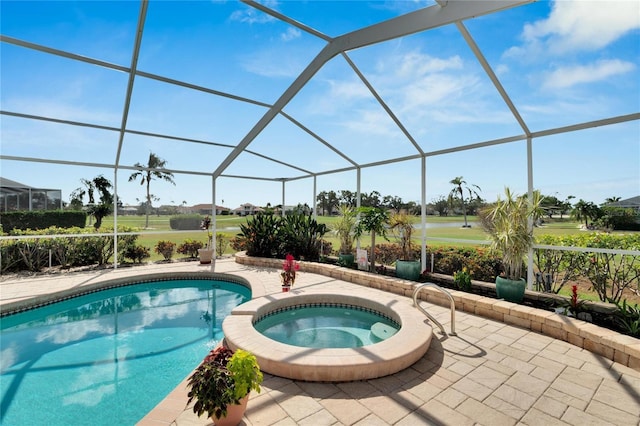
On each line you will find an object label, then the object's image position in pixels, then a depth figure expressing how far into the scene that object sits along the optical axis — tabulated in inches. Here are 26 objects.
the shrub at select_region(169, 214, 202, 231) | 456.5
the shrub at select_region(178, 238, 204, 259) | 484.4
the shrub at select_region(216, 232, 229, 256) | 524.4
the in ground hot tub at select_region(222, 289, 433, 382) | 139.9
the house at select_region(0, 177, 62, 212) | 458.0
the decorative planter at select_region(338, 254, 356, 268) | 369.7
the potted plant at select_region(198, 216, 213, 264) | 440.8
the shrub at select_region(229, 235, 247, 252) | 523.2
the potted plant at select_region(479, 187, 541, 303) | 227.5
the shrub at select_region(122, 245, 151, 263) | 437.7
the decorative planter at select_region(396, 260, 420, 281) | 298.5
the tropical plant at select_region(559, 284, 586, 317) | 195.3
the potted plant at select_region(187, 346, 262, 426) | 95.3
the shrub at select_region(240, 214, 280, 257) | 447.2
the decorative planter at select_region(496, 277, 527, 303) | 224.5
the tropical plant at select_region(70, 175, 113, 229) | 551.3
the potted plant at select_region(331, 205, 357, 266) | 386.0
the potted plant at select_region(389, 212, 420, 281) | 300.4
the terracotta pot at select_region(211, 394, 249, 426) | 102.3
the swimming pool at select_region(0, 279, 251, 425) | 146.9
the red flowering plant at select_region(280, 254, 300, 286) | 286.4
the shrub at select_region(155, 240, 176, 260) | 465.1
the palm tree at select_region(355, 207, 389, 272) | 327.6
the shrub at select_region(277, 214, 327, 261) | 430.6
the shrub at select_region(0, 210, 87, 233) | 492.4
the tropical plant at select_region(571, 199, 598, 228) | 232.7
